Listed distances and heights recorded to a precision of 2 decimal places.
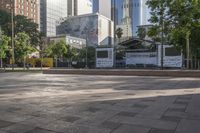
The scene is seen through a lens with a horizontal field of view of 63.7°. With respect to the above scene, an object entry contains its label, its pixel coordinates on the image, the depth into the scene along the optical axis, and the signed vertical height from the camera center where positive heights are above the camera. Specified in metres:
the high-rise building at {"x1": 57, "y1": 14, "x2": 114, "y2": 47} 74.80 +17.79
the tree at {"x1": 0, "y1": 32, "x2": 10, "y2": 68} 28.17 +3.44
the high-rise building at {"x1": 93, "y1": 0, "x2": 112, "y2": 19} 104.89 +38.11
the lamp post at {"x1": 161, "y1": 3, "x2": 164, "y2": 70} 13.32 +3.92
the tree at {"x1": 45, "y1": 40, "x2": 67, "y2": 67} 42.91 +3.75
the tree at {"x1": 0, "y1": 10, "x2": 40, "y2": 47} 45.70 +11.17
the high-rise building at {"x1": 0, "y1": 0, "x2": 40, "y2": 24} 65.08 +24.02
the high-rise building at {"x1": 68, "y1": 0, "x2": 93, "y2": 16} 100.66 +37.63
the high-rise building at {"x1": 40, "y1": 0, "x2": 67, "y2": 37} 81.16 +26.10
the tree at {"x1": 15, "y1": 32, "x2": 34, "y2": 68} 29.12 +3.09
